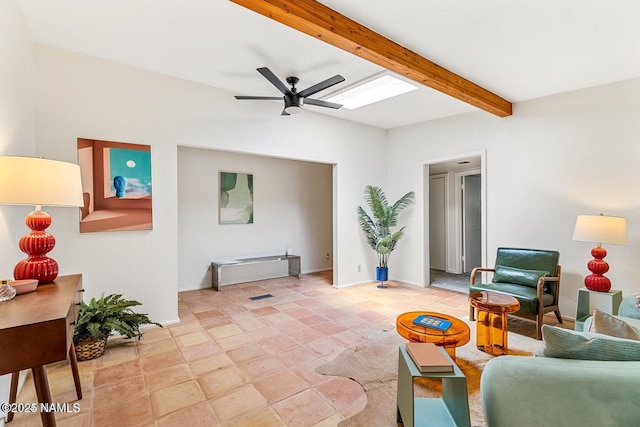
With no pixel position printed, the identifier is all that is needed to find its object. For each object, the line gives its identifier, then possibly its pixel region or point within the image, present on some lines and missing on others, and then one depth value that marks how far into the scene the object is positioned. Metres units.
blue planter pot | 5.48
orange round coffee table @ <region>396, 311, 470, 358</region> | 2.25
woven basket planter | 2.71
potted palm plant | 5.56
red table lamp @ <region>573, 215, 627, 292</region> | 3.11
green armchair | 3.25
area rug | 1.98
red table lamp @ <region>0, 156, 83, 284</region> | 1.65
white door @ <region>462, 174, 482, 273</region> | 6.66
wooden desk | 1.14
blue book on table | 2.38
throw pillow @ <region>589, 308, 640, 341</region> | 1.53
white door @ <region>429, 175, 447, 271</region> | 6.98
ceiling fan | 3.02
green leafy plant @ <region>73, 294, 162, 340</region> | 2.76
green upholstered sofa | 1.16
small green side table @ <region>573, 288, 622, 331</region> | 3.09
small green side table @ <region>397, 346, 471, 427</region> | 1.60
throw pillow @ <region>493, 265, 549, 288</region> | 3.53
